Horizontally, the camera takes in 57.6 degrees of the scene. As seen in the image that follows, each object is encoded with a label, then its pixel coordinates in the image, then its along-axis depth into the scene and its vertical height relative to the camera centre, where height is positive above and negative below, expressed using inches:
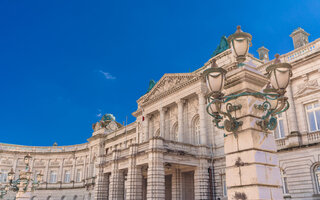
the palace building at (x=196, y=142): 895.1 +175.8
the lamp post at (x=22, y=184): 886.6 +37.0
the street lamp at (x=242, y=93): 268.2 +98.0
